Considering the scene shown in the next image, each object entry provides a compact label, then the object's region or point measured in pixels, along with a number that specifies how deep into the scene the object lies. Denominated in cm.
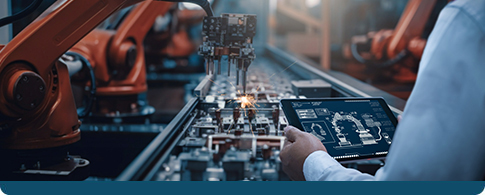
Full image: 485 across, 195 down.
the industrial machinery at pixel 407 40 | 366
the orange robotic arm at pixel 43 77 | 112
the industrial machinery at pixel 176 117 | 92
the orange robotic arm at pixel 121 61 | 215
